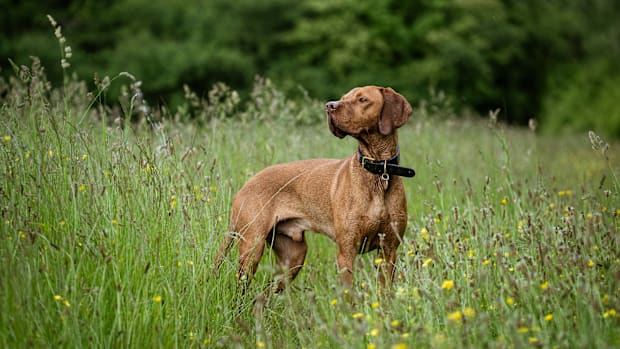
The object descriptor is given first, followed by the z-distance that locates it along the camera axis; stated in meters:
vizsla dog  4.63
